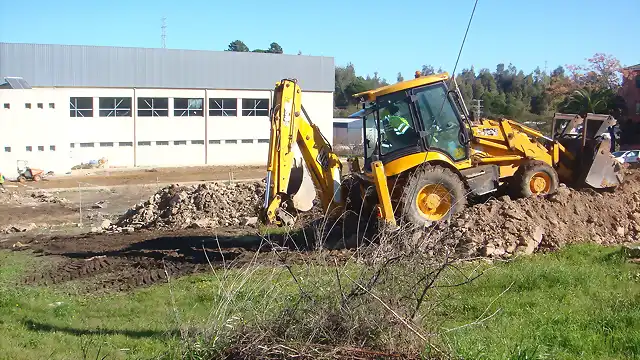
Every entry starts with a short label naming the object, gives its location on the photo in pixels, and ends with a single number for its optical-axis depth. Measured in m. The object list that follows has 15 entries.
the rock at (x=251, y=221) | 19.51
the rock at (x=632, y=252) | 11.28
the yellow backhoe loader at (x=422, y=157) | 13.29
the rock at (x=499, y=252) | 12.06
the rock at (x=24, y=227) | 23.54
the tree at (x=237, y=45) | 108.62
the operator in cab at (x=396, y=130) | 13.43
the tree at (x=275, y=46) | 117.81
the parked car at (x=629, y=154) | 34.10
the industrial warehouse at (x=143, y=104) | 42.62
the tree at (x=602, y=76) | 53.82
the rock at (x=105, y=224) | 23.08
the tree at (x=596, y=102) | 46.66
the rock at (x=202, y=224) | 20.14
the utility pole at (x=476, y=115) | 13.92
